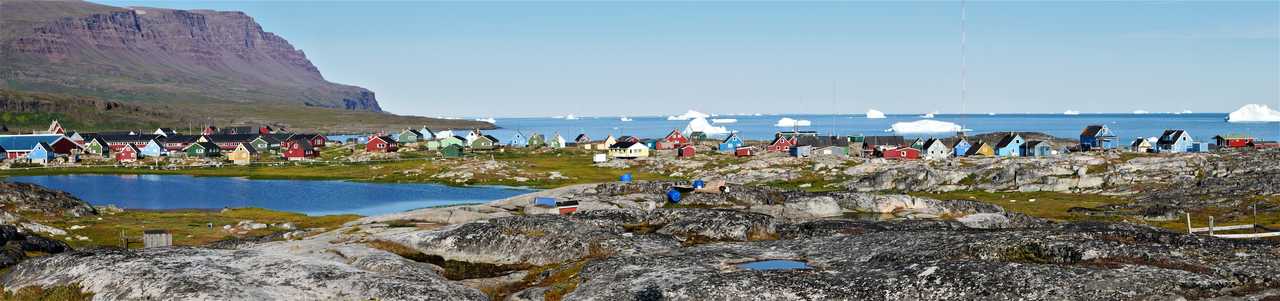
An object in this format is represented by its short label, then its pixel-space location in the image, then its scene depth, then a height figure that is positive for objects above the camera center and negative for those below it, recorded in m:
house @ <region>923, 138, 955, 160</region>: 176.88 -3.27
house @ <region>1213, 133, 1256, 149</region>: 168.57 -1.59
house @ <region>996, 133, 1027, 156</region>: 174.12 -2.51
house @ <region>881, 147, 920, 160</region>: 174.75 -3.89
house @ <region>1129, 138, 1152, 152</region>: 170.90 -2.40
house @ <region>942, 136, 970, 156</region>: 180.59 -2.81
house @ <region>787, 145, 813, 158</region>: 185.62 -3.66
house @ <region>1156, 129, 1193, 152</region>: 168.25 -1.70
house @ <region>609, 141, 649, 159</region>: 193.88 -3.95
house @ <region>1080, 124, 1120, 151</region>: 177.50 -1.05
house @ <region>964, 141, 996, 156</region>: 174.62 -3.20
